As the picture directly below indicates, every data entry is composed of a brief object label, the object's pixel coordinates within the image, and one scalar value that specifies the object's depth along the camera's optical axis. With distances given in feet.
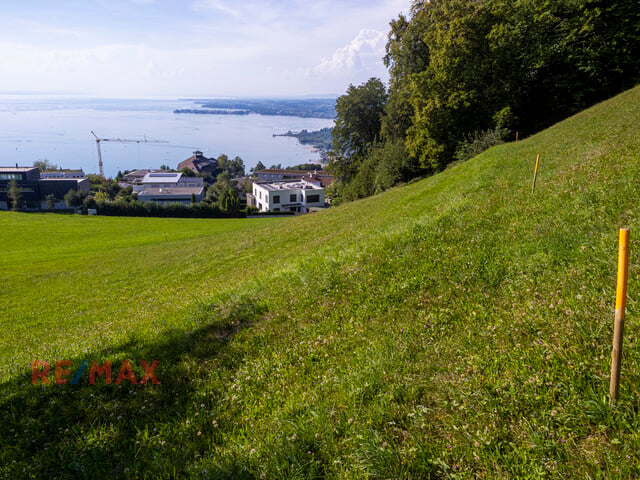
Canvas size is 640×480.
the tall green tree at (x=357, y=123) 172.96
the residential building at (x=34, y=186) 329.68
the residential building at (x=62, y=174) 470.39
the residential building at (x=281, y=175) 530.68
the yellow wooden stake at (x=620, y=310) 9.99
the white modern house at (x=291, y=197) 320.09
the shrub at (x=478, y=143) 103.19
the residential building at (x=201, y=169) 645.10
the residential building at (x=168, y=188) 370.12
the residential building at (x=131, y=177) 494.42
